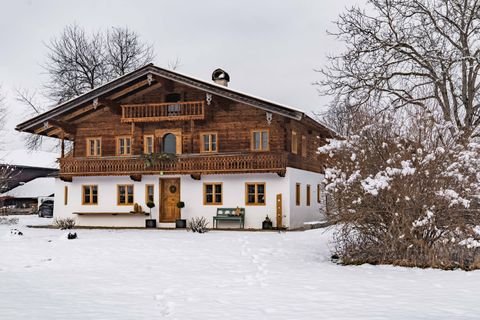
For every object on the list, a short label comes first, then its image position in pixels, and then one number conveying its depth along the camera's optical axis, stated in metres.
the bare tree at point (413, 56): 18.66
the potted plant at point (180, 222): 24.19
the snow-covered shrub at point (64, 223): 23.75
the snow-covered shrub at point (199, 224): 21.25
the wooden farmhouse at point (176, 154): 23.55
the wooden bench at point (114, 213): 24.92
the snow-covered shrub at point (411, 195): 12.20
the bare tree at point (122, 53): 37.03
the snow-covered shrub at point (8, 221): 29.70
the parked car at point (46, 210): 37.22
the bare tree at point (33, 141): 34.03
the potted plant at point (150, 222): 24.72
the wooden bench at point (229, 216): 23.47
